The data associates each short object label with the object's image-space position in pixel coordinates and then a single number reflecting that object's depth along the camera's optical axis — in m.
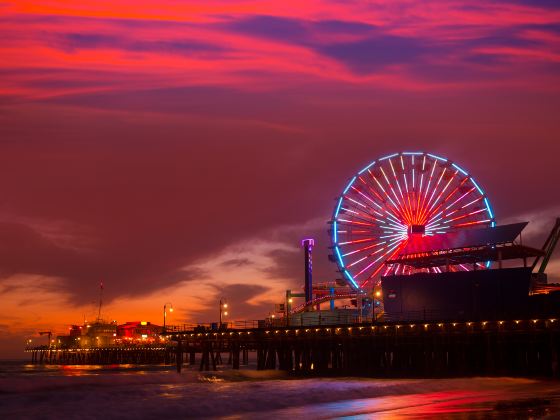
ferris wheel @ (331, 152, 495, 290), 75.12
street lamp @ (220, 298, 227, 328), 95.94
